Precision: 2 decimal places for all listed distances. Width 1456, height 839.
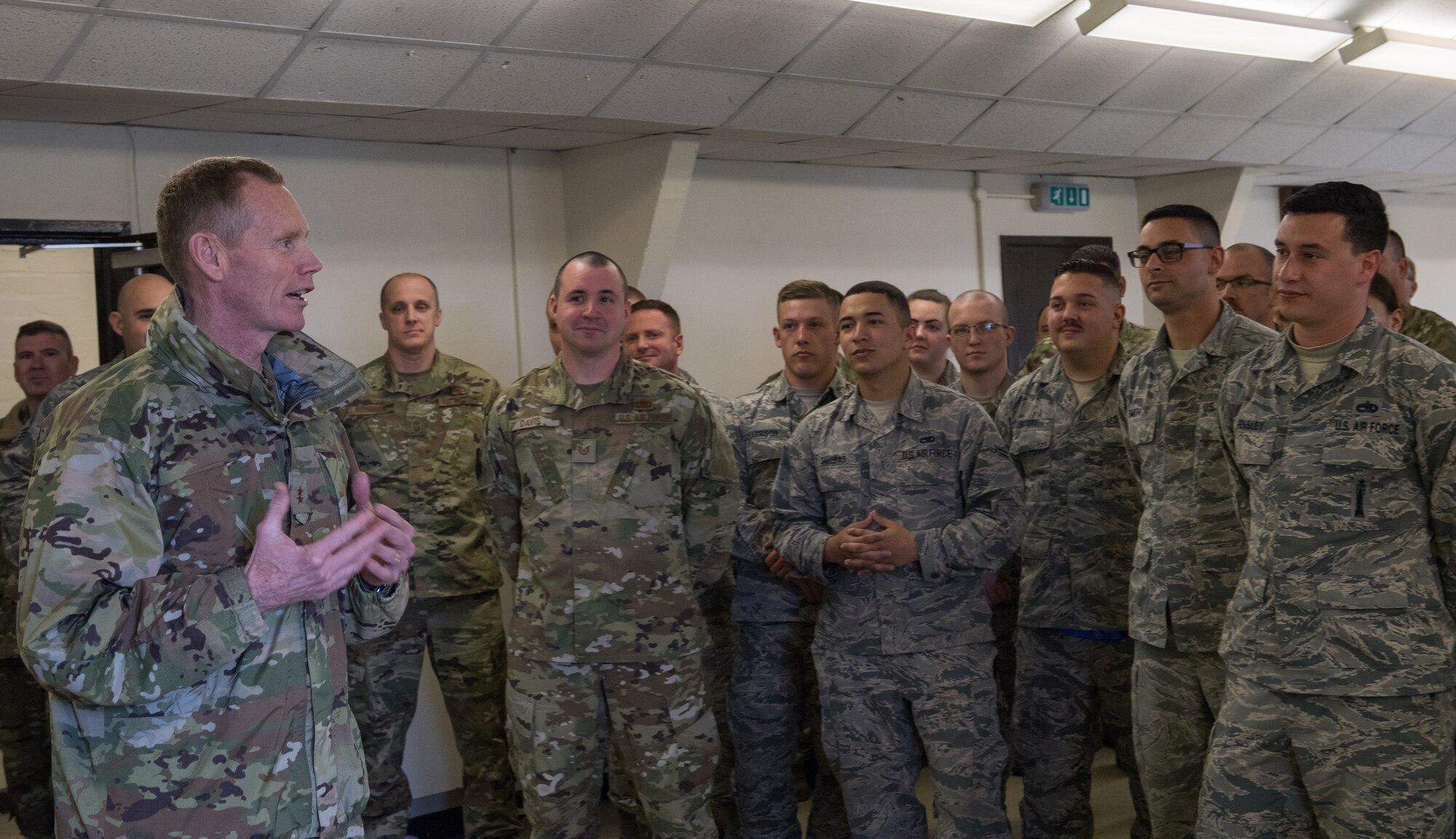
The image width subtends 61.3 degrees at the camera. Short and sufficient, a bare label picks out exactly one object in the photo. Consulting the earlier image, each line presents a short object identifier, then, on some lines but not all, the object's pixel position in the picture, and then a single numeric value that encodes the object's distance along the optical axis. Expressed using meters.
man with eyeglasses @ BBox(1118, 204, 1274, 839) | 3.16
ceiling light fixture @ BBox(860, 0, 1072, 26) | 4.54
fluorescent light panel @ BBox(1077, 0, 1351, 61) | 4.89
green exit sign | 7.03
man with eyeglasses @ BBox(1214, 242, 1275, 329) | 4.80
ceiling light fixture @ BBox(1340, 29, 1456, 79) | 5.74
